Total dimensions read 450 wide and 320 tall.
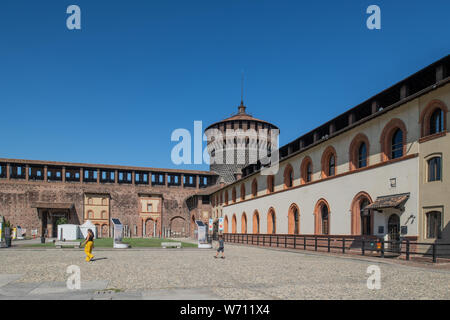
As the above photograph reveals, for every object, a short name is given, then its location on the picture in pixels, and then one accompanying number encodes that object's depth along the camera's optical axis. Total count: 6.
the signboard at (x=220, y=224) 33.15
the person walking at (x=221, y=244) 18.42
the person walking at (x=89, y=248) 15.58
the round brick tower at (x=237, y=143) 58.50
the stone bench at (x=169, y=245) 26.06
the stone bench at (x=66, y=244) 25.59
